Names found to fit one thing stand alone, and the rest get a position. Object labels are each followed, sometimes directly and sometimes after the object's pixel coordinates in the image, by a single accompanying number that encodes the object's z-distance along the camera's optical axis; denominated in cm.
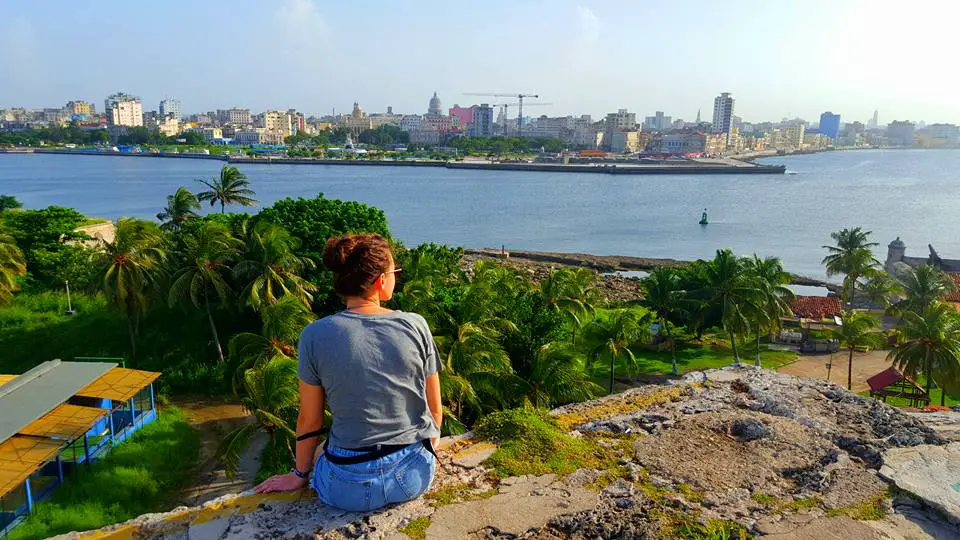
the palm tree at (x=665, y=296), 2642
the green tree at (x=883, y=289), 3034
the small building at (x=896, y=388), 1907
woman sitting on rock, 352
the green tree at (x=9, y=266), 2230
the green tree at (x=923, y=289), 2508
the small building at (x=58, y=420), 1173
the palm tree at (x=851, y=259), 3219
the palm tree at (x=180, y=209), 3588
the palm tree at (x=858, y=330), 2191
